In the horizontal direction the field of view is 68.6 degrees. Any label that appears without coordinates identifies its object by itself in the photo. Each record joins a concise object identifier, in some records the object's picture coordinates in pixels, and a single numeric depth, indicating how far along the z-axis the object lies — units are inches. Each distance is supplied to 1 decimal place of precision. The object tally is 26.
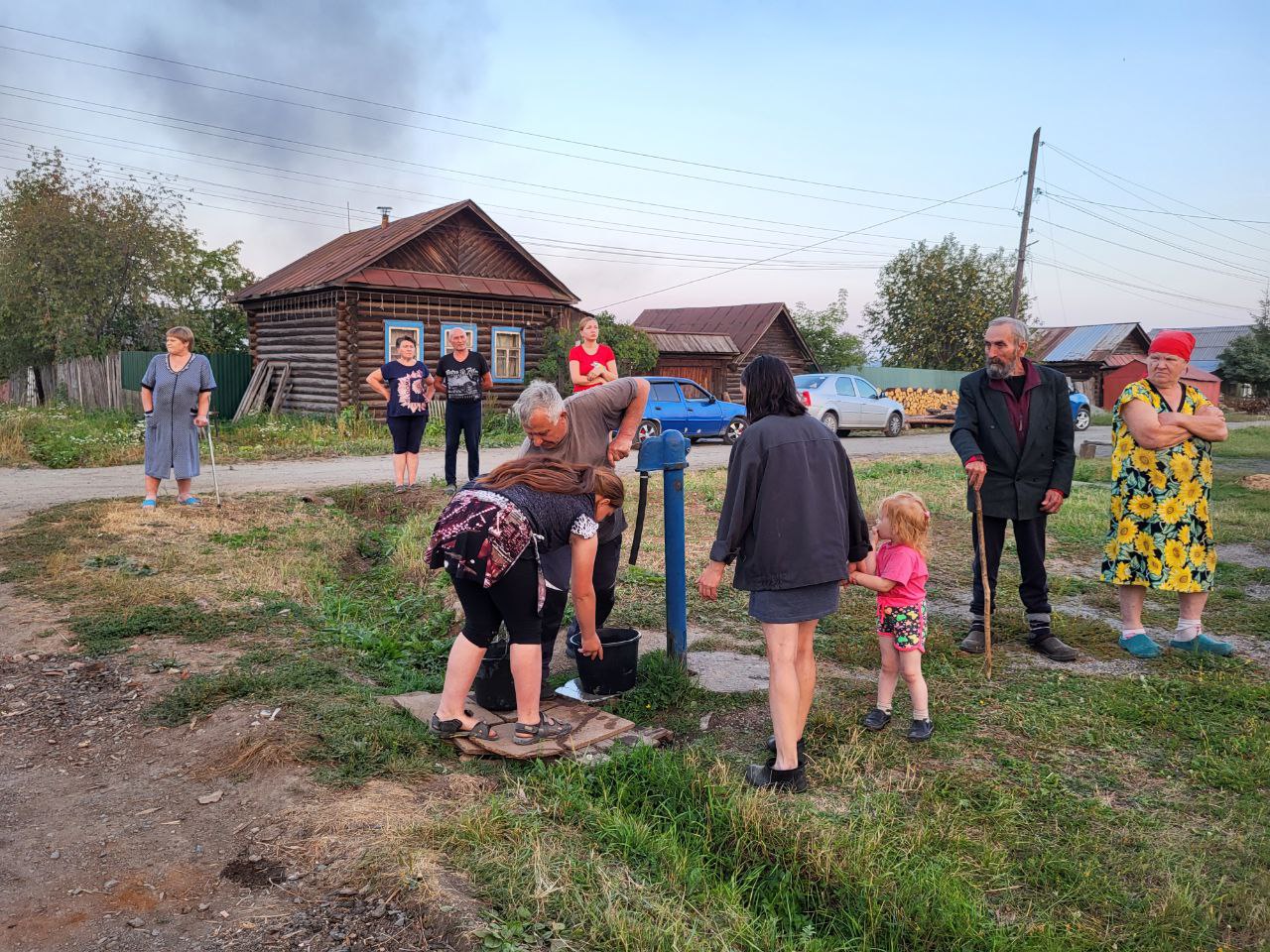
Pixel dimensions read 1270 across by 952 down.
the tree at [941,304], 1487.5
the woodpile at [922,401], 1170.6
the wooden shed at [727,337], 1151.6
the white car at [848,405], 874.8
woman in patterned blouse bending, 144.9
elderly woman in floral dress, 199.5
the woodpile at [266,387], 866.8
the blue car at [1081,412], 1045.6
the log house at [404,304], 802.2
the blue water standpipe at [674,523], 183.8
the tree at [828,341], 1413.6
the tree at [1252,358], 1689.2
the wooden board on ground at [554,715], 149.9
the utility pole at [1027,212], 1067.3
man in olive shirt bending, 163.6
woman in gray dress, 336.2
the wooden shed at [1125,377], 1472.7
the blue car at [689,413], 725.8
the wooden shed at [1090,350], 1711.4
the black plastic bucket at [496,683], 171.0
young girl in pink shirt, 159.6
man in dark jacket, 206.5
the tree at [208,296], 1003.3
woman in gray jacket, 141.0
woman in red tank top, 310.7
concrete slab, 188.7
